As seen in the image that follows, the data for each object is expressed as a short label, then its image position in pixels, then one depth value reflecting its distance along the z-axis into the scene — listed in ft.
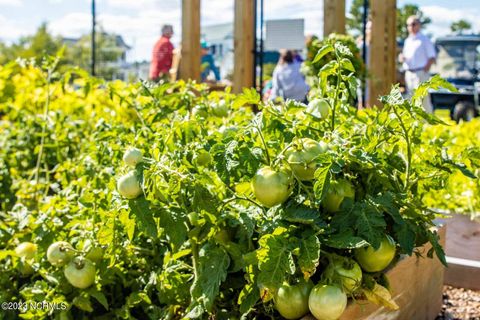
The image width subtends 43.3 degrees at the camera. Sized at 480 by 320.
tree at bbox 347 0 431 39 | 85.57
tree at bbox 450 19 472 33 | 167.61
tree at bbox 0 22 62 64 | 110.73
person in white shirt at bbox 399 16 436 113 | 25.50
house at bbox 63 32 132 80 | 56.70
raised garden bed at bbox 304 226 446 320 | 4.25
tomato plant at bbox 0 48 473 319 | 3.80
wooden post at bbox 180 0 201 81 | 17.51
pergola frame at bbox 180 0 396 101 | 15.11
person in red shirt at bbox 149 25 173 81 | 21.30
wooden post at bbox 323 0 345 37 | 16.93
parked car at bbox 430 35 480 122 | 44.29
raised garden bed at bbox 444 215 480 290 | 7.97
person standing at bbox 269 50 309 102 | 19.69
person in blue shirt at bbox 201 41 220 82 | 26.94
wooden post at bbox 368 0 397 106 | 15.05
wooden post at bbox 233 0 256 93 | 18.03
